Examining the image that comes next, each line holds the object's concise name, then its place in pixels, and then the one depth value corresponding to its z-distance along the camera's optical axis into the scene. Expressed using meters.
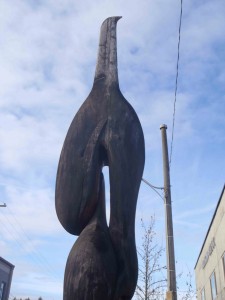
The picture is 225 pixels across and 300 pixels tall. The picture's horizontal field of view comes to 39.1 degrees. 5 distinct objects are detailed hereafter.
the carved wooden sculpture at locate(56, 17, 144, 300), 2.84
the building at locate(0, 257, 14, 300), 22.32
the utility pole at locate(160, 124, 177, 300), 6.61
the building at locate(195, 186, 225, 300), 11.76
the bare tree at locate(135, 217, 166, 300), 10.00
